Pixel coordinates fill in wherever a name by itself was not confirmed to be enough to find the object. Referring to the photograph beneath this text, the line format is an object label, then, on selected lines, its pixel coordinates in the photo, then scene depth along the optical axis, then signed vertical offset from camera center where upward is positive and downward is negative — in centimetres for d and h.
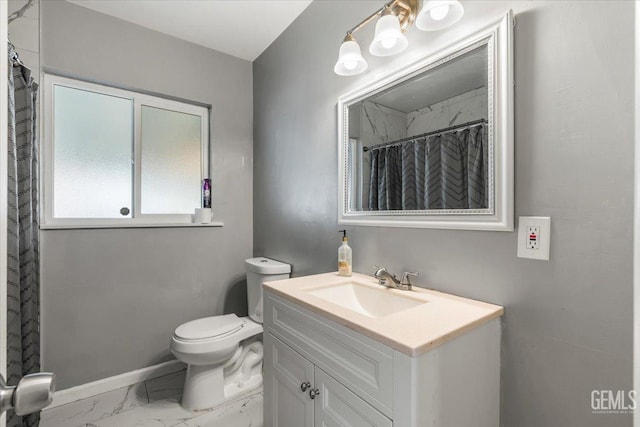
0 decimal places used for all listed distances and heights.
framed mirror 98 +29
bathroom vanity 75 -43
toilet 163 -78
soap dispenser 146 -23
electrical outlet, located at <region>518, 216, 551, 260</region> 88 -7
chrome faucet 123 -28
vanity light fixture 103 +71
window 183 +40
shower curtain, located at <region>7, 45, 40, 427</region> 128 -10
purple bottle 223 +16
